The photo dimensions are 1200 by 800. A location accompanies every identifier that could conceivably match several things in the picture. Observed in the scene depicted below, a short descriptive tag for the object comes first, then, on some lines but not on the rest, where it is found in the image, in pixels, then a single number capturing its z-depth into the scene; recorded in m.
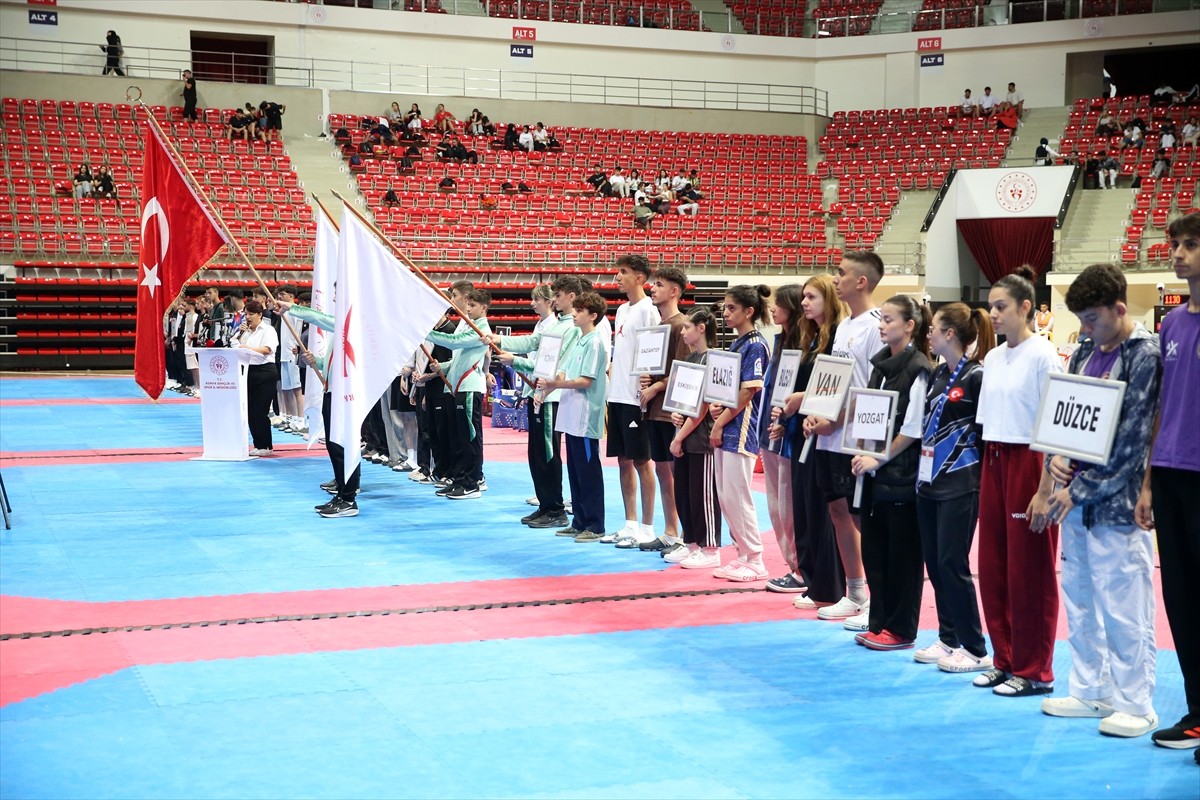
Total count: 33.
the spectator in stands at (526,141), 32.94
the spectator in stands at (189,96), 29.34
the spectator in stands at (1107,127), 32.09
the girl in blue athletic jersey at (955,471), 5.50
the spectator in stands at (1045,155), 30.96
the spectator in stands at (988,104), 34.59
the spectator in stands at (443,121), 32.44
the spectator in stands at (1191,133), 30.41
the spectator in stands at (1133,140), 31.08
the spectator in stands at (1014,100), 34.38
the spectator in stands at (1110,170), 30.17
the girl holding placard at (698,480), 7.88
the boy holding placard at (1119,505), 4.71
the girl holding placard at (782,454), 6.97
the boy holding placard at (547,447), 9.36
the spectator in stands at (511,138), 32.88
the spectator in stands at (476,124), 32.84
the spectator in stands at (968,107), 34.91
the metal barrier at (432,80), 30.45
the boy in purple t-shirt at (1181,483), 4.50
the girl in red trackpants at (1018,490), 5.18
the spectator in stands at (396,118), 32.03
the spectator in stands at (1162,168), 29.69
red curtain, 30.52
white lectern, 13.17
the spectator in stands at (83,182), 26.47
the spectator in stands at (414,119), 31.80
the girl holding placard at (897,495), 5.82
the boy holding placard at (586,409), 8.88
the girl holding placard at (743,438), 7.39
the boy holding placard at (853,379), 6.30
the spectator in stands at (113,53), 29.97
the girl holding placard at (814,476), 6.73
